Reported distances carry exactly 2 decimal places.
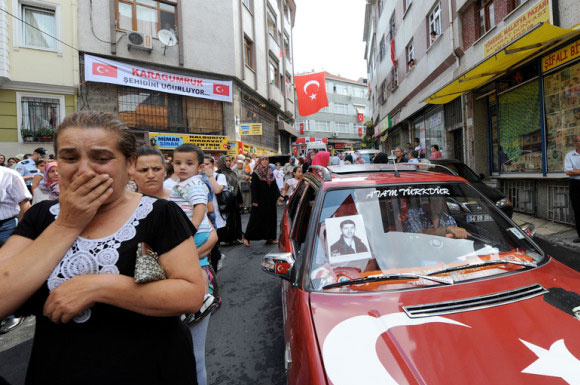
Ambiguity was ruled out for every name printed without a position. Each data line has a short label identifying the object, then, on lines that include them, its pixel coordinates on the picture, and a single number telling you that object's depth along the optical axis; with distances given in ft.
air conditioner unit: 43.70
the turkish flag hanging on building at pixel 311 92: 62.95
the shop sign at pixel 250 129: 50.49
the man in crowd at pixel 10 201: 11.42
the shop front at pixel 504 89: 22.30
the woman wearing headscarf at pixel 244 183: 32.64
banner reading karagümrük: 42.16
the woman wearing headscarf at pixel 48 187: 14.15
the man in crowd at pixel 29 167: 23.35
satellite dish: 45.25
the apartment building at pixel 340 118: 161.48
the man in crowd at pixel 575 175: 17.38
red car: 4.16
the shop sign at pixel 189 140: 45.42
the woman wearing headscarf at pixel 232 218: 21.00
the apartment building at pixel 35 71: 38.29
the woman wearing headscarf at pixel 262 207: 21.33
